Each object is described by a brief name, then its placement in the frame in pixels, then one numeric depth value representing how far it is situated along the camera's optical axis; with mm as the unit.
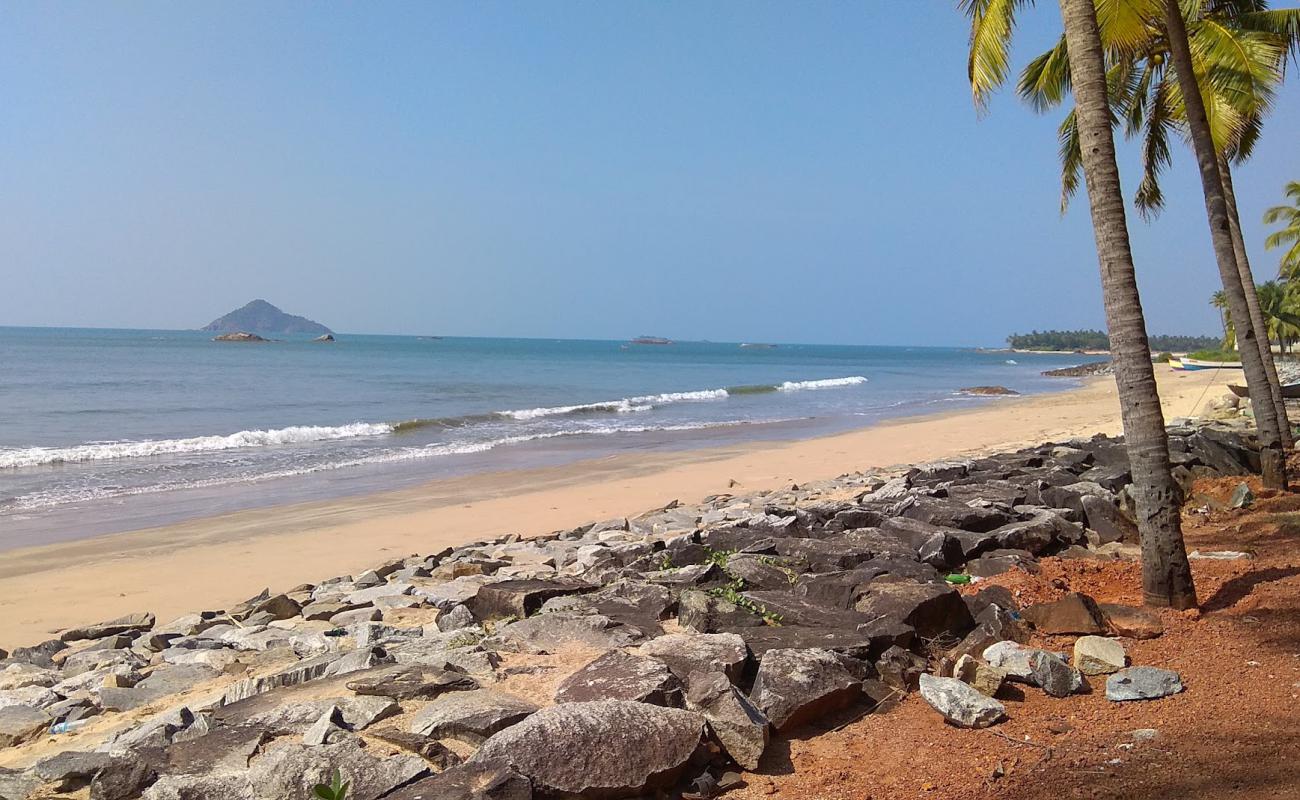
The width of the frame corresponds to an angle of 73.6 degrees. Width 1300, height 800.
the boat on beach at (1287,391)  19547
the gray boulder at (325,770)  3160
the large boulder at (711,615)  4977
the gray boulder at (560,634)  4820
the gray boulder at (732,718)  3633
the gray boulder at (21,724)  4570
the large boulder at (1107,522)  7641
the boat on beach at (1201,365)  45612
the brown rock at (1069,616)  5031
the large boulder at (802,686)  3904
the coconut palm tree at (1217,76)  11727
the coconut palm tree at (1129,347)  5414
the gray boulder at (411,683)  4020
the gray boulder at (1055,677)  4289
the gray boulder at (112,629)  7070
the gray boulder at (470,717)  3602
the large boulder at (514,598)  5645
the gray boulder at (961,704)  4008
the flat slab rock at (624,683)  3832
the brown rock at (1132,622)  4988
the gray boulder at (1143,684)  4191
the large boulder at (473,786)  3061
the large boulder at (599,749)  3254
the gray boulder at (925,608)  4887
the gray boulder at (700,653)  4180
